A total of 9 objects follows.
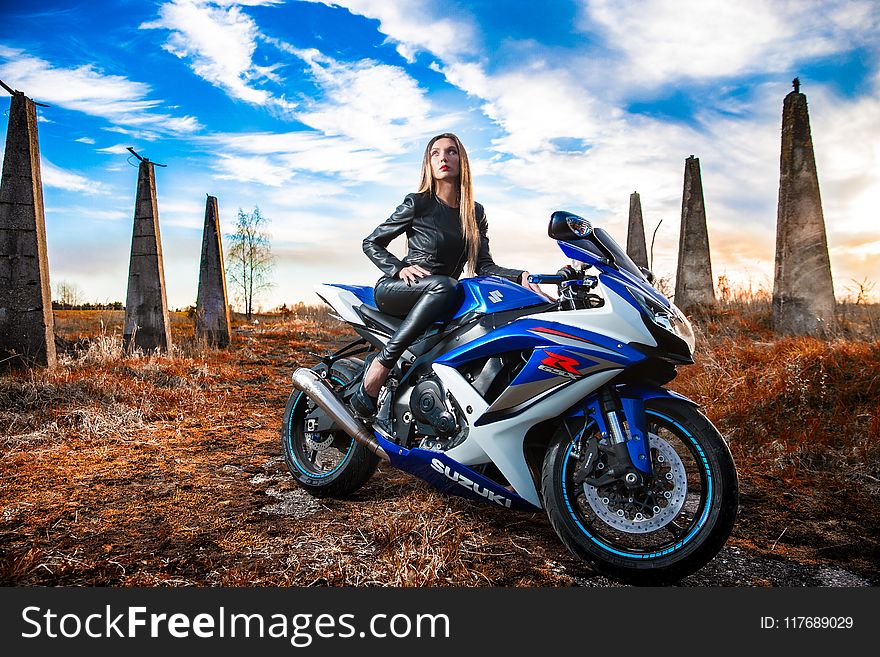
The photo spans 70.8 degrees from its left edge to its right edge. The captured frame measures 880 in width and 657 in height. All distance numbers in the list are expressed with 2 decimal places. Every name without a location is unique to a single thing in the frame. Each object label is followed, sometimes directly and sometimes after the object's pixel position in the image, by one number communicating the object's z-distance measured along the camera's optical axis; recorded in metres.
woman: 3.75
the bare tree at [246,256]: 27.59
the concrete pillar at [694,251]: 13.56
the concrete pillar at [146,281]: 11.30
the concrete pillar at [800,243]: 9.38
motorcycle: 2.70
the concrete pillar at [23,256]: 8.16
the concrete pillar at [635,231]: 16.09
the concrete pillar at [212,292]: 13.22
